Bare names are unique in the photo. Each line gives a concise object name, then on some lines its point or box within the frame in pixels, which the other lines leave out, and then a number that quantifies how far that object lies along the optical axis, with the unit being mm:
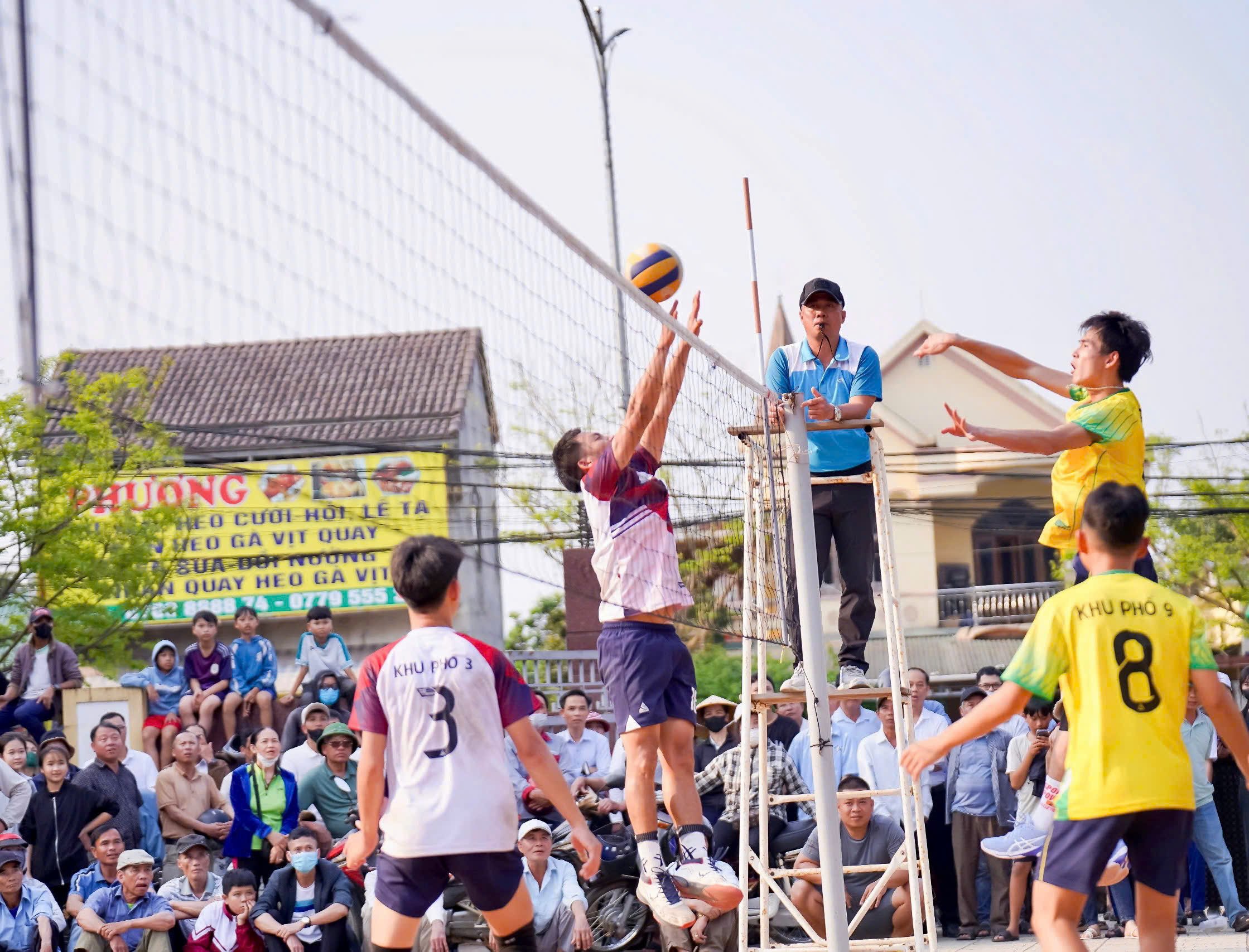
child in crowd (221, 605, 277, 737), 15352
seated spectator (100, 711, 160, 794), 13023
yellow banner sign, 34875
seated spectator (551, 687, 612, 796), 13633
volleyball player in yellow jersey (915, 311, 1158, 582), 6773
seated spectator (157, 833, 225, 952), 11844
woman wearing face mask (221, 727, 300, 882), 12359
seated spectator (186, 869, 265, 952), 11438
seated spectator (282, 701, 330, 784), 13070
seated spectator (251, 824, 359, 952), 11469
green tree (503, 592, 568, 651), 42281
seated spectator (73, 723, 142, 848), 12539
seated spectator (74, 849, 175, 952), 11570
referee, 8211
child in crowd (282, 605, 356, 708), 15531
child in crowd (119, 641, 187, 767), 14625
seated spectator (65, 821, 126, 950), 12016
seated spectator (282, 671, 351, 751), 14734
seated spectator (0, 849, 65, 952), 11281
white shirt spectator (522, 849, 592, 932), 11680
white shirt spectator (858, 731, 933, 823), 11680
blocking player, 7016
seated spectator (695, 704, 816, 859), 11266
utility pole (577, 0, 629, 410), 26516
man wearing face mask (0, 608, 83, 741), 14320
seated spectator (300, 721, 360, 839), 12930
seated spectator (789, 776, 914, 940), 10734
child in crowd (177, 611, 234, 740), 15031
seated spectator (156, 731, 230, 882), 12969
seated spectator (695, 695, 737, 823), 12188
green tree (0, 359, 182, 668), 17969
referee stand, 7500
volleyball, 8281
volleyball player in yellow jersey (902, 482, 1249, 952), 5051
